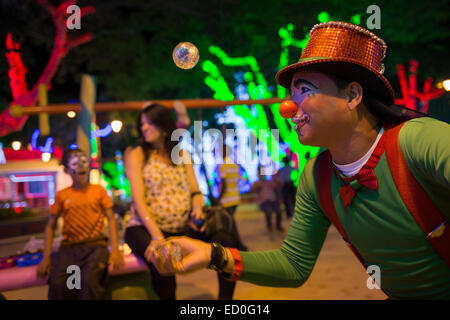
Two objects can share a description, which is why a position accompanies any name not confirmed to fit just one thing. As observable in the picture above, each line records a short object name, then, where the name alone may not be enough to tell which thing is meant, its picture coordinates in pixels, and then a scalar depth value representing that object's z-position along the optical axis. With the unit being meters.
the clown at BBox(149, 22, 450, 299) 1.40
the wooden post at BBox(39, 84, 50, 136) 4.62
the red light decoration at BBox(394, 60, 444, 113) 9.41
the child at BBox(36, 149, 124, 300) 3.32
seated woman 3.38
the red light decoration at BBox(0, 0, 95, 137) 4.35
